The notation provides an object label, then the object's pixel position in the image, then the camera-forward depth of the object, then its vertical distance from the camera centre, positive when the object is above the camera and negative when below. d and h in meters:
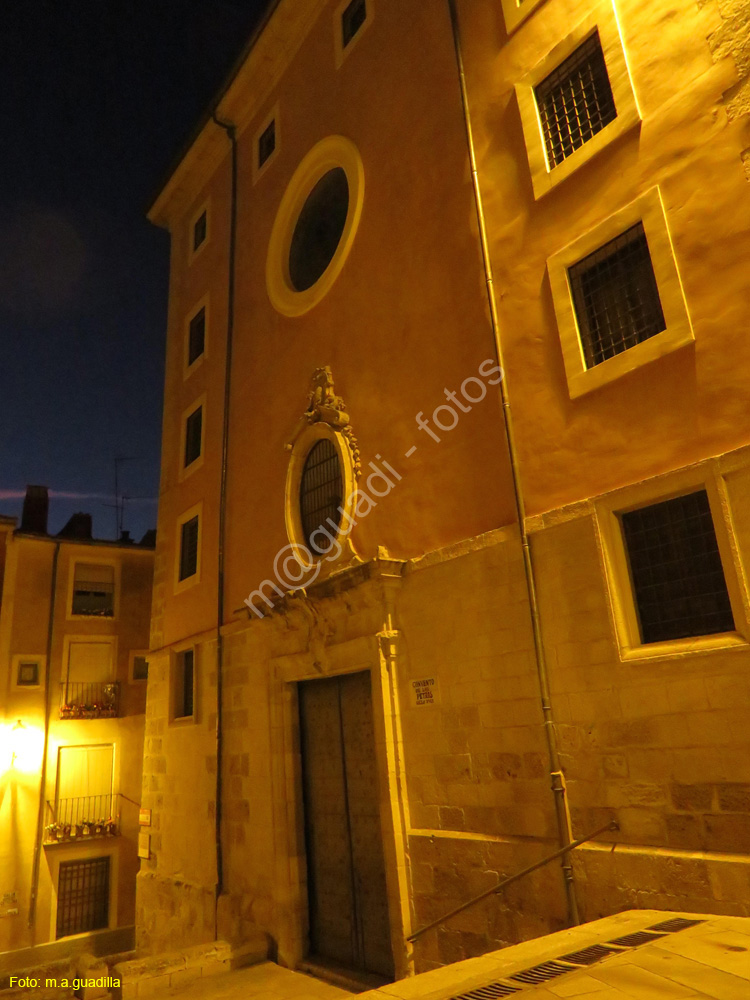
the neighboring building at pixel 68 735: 17.00 +0.74
